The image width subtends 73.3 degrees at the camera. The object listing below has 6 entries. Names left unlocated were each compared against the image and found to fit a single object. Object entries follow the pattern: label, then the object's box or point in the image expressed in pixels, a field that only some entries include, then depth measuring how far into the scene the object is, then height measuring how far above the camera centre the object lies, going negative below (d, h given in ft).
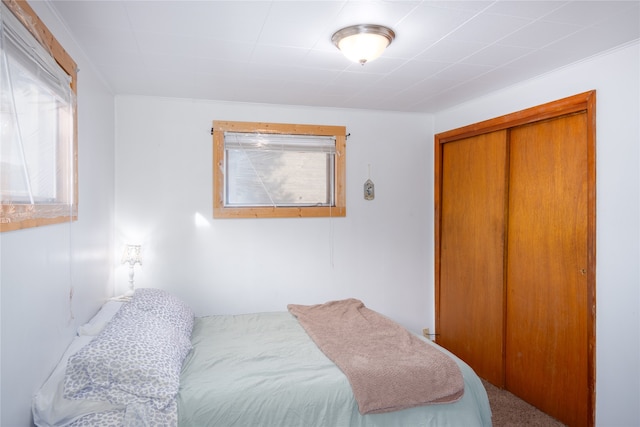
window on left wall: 4.75 +1.11
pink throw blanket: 7.13 -2.77
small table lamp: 11.09 -1.27
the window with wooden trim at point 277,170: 12.44 +1.14
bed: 6.18 -2.85
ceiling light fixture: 7.23 +2.90
